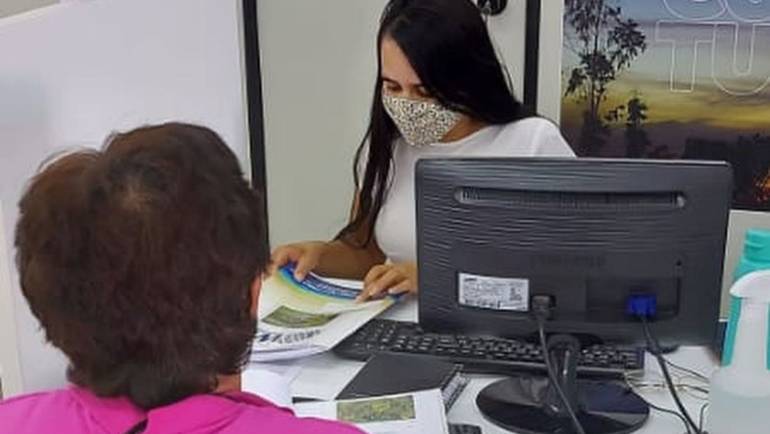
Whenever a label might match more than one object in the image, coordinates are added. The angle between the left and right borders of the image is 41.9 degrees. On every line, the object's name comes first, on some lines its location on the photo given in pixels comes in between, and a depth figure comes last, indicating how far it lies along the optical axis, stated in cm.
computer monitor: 134
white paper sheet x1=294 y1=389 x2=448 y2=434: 135
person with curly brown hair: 89
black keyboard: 155
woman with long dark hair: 202
